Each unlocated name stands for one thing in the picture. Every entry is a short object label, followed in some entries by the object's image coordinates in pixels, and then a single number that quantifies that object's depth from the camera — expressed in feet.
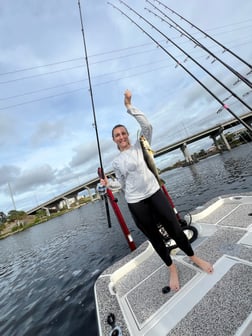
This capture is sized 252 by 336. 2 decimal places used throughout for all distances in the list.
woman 7.61
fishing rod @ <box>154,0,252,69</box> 13.62
